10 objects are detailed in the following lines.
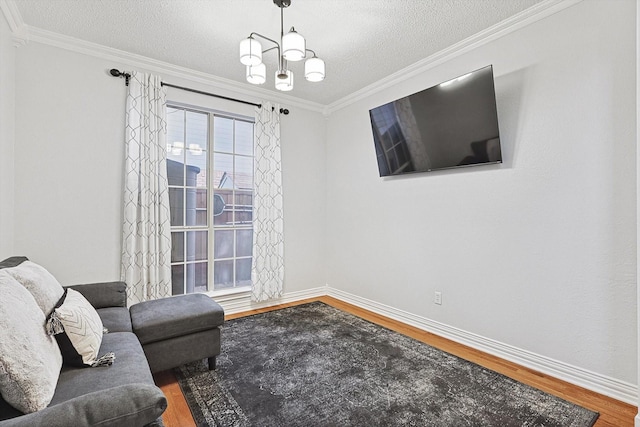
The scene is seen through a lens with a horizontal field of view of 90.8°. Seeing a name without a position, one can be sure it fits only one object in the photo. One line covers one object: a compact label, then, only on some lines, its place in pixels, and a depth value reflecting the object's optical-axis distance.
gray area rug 1.86
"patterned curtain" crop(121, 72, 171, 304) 3.07
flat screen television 2.60
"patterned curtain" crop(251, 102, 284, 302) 3.93
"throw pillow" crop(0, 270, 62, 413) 1.06
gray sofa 0.96
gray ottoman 2.14
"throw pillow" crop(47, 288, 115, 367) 1.47
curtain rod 3.04
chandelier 1.99
